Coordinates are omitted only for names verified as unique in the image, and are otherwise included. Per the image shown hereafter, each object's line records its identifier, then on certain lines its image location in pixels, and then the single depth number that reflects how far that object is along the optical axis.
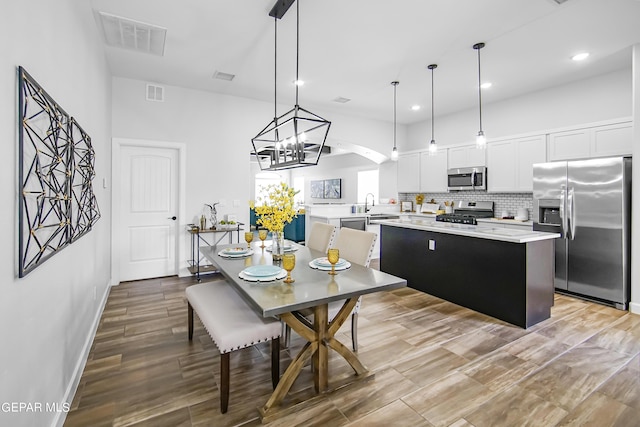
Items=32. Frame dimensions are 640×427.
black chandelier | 2.70
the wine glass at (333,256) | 2.23
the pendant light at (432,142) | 4.04
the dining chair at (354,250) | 2.44
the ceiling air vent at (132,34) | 3.02
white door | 4.60
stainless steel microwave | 5.48
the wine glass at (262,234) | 3.03
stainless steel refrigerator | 3.67
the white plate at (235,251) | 2.83
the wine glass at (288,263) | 2.12
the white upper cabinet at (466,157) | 5.58
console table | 4.75
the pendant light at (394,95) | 4.65
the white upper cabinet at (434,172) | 6.19
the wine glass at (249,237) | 3.23
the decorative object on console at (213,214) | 5.00
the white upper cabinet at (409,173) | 6.72
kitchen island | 3.14
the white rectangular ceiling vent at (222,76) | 4.28
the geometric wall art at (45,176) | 1.29
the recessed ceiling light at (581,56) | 3.73
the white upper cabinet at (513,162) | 4.81
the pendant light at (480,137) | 3.49
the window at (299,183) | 13.12
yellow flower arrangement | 2.51
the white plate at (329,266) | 2.35
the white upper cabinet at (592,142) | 3.97
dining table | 1.78
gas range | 5.50
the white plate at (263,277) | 2.05
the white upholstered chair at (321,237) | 3.32
